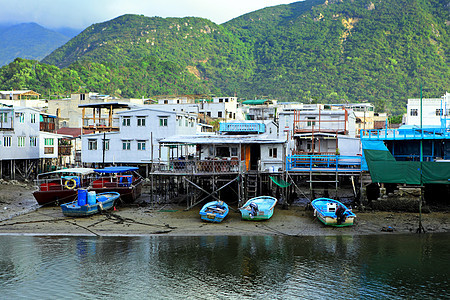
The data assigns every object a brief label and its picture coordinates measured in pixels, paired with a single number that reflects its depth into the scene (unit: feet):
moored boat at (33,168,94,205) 129.08
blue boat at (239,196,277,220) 108.99
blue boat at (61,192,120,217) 115.14
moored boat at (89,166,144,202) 132.57
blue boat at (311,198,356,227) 105.09
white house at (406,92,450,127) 232.32
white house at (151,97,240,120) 278.50
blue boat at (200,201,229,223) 108.47
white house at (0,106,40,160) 182.29
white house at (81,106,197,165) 174.60
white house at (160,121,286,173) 124.06
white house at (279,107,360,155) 143.74
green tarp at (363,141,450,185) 116.37
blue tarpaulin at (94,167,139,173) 138.10
